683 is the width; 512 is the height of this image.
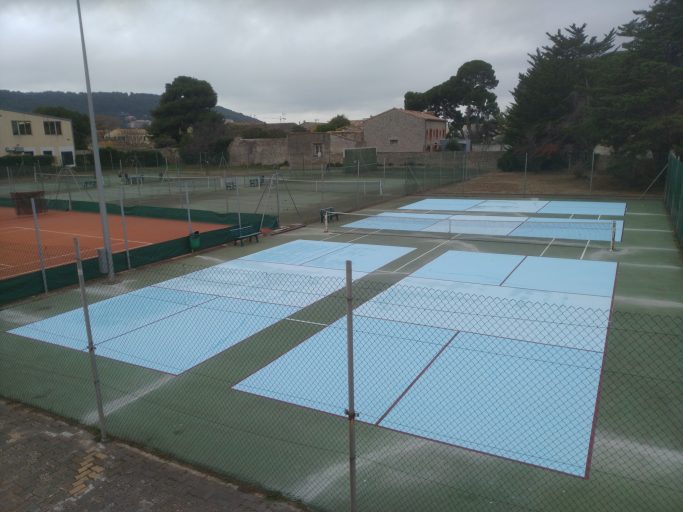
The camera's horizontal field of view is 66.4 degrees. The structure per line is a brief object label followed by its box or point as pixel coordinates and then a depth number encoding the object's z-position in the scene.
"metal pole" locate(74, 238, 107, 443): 6.56
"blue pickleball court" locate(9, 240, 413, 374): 10.68
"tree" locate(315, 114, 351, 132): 92.50
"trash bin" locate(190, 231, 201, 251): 18.84
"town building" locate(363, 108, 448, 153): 65.41
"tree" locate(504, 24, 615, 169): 48.56
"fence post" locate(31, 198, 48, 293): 14.39
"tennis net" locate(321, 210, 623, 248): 21.27
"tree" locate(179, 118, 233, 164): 68.38
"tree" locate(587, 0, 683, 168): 31.48
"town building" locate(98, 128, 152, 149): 92.19
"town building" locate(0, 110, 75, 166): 57.75
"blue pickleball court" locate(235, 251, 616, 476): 7.43
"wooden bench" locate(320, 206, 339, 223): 24.67
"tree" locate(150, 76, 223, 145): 77.44
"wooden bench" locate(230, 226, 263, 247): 20.33
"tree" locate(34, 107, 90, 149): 76.06
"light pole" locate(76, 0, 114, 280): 13.83
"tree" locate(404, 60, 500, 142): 82.81
